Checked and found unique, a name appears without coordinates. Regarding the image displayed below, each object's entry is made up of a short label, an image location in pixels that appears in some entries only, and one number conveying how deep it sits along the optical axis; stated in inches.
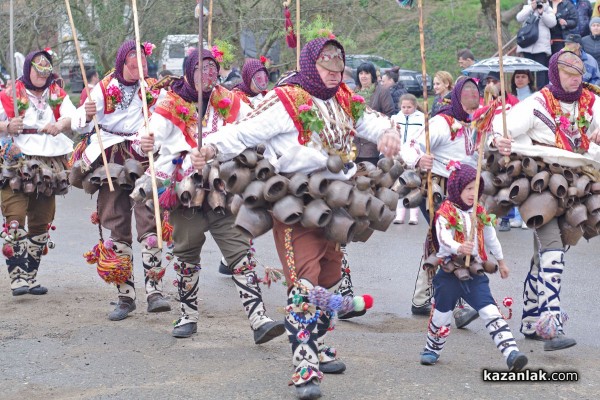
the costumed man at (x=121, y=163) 309.9
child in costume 245.9
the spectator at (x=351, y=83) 547.9
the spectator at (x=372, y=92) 544.4
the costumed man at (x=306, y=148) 226.1
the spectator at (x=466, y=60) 538.0
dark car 855.3
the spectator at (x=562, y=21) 556.8
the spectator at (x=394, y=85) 552.1
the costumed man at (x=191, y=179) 275.4
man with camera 550.9
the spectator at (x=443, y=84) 432.1
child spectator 482.6
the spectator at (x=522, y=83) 471.2
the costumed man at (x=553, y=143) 268.8
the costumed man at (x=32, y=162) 337.7
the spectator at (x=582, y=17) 581.6
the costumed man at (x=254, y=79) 387.2
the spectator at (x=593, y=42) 549.0
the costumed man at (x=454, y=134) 301.1
